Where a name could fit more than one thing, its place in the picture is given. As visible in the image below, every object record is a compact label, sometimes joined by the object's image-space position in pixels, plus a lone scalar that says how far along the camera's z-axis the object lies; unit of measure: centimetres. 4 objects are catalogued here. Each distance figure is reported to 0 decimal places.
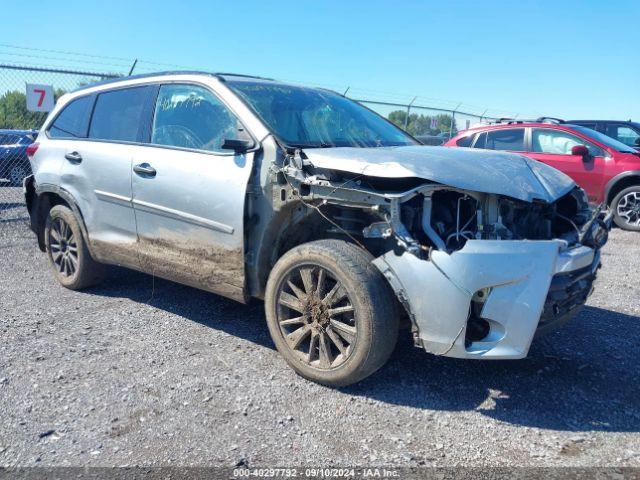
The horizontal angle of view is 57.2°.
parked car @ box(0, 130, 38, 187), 1258
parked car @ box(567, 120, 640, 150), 1152
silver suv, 302
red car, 891
